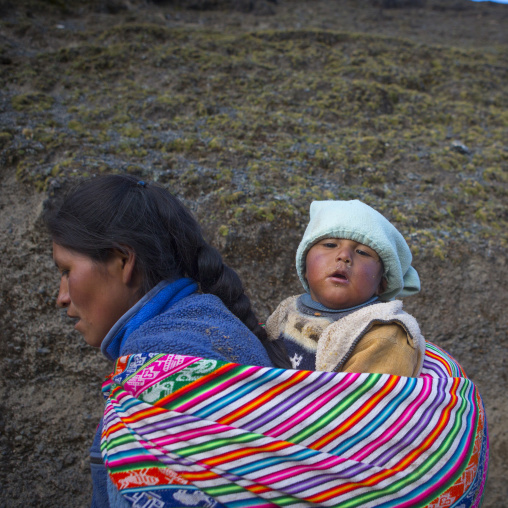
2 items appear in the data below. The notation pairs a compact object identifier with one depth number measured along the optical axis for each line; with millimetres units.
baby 696
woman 640
